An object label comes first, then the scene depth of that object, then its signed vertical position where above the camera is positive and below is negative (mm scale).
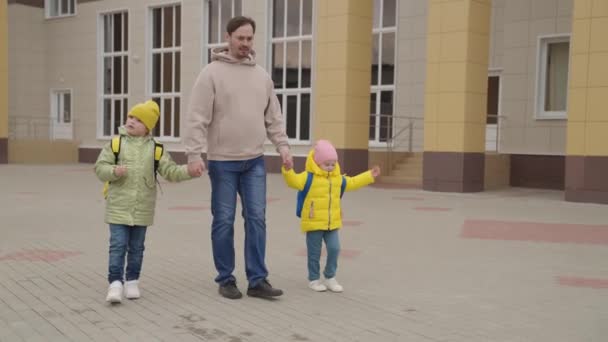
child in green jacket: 4957 -476
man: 5070 -142
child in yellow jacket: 5402 -638
